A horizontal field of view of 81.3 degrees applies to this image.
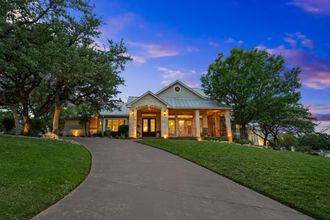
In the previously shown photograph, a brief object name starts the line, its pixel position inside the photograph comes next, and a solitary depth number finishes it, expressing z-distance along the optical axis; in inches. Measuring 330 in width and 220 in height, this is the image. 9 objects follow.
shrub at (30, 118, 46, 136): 719.5
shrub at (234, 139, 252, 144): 766.1
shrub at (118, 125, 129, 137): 881.8
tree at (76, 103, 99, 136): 919.3
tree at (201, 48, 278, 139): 810.8
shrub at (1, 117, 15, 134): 797.9
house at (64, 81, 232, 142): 791.7
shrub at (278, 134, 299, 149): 1387.3
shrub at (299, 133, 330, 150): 1689.2
